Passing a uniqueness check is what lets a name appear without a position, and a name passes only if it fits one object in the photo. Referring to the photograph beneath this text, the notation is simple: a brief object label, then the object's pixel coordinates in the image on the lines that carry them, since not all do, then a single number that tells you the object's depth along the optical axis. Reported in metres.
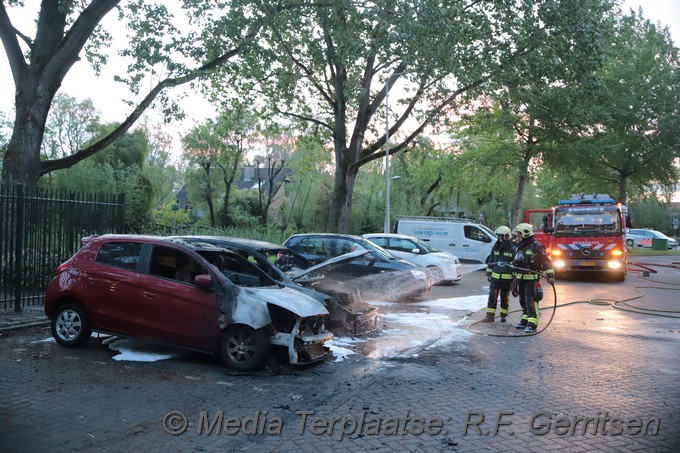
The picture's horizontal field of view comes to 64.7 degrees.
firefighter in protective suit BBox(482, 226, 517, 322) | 9.72
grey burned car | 7.77
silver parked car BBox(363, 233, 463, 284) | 15.44
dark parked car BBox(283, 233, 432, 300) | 10.59
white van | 21.95
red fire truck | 17.47
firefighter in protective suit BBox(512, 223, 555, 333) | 9.16
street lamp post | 21.58
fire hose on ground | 9.17
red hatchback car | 6.31
